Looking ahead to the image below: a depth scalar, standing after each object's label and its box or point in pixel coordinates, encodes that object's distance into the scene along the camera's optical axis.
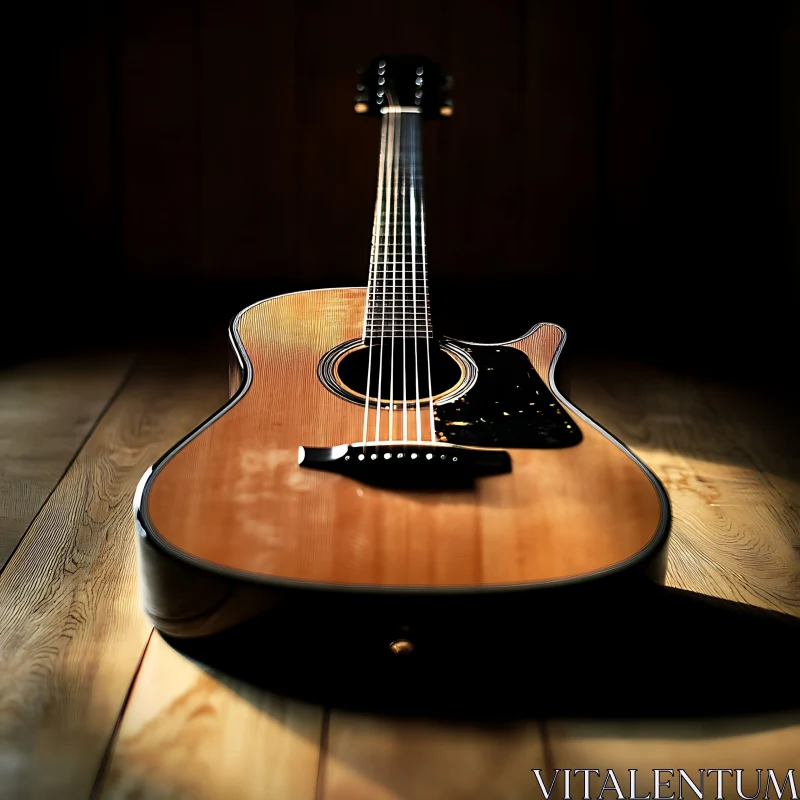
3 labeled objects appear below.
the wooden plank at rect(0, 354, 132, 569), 1.06
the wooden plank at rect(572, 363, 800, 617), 0.90
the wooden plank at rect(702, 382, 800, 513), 1.15
